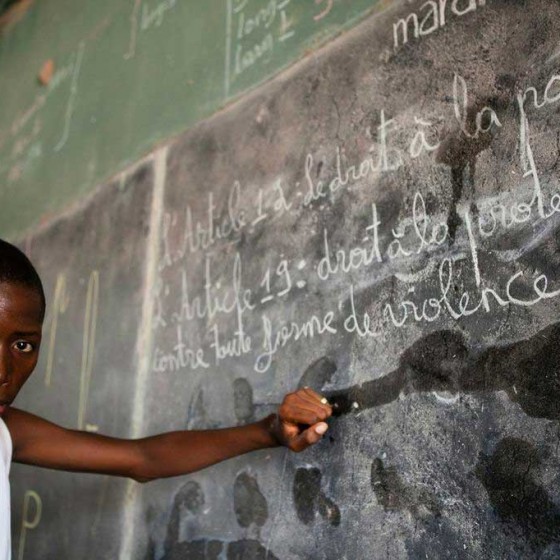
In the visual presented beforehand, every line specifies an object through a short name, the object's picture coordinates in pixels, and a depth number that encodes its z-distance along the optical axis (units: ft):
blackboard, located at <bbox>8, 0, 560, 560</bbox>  5.15
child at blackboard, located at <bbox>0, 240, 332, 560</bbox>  6.15
